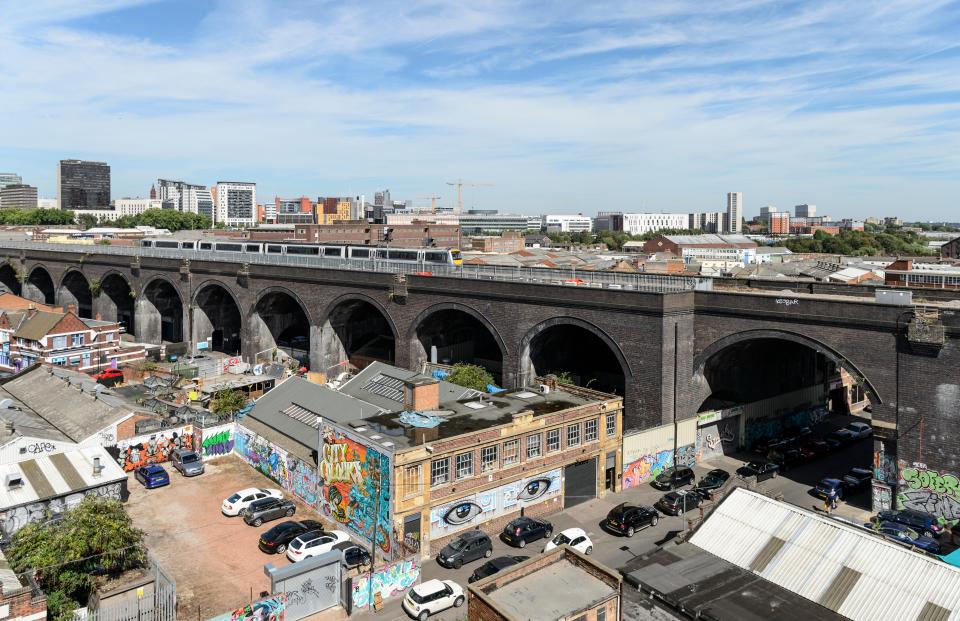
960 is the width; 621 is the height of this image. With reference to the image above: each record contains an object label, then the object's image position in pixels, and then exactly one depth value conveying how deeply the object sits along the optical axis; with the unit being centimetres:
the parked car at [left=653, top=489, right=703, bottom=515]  2991
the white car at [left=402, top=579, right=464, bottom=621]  2155
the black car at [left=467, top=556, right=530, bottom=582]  2321
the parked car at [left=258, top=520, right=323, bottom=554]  2600
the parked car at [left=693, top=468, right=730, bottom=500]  3180
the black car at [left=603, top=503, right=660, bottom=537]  2777
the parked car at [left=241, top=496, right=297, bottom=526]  2859
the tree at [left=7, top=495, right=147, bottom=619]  2073
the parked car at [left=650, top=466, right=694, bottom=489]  3294
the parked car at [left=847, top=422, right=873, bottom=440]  4068
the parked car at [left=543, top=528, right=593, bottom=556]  2592
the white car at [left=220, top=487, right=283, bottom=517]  2945
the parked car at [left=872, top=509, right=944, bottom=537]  2684
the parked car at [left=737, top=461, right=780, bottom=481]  3404
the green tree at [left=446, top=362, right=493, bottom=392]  3916
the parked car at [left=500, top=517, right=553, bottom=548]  2667
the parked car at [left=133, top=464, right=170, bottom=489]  3272
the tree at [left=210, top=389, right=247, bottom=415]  4066
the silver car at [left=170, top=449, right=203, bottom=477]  3422
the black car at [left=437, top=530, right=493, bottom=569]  2505
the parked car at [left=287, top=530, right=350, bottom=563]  2497
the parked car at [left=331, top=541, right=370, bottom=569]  2452
